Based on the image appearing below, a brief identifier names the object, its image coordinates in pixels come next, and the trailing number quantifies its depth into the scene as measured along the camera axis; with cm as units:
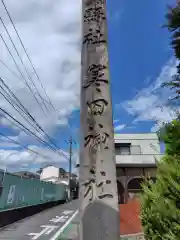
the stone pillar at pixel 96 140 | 215
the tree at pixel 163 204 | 208
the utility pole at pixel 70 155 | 3091
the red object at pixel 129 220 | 690
